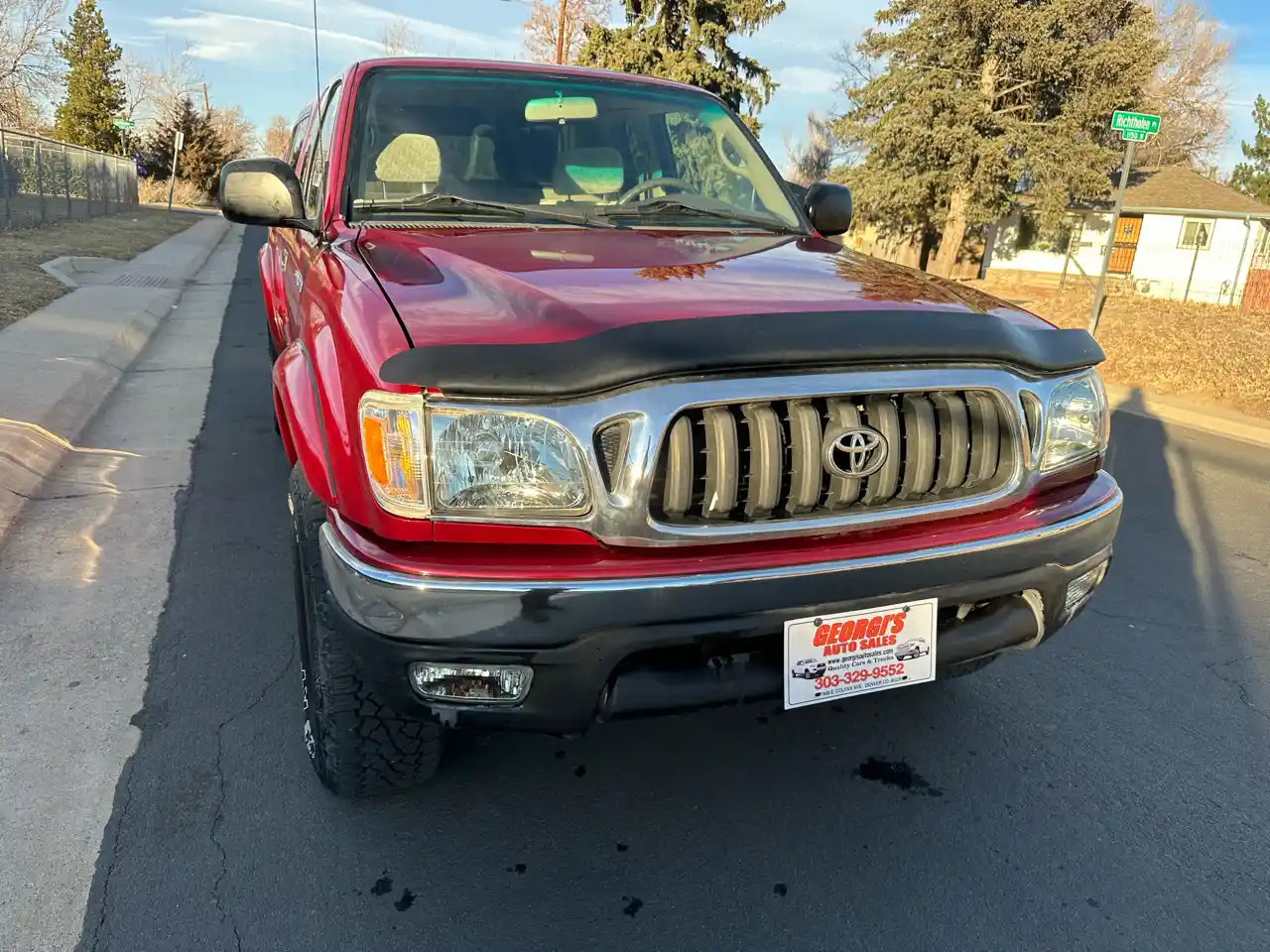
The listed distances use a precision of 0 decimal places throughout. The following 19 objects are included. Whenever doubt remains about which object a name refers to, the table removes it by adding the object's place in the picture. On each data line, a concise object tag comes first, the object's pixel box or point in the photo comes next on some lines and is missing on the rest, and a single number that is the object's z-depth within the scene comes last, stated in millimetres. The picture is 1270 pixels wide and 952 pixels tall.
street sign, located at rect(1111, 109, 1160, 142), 8969
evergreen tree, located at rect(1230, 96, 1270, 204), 36466
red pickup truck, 1761
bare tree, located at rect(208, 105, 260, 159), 66938
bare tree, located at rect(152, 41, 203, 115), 57156
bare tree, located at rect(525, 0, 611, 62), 39672
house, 26641
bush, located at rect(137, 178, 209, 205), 45156
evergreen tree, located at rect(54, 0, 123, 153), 45500
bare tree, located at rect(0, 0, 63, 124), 36531
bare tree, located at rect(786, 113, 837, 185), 54375
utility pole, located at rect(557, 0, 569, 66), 26734
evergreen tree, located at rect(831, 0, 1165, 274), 21312
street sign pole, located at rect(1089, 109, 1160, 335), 8969
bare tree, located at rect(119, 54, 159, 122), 57597
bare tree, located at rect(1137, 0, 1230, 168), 40156
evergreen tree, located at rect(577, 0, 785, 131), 24938
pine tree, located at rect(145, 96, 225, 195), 48469
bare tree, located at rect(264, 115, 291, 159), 78750
